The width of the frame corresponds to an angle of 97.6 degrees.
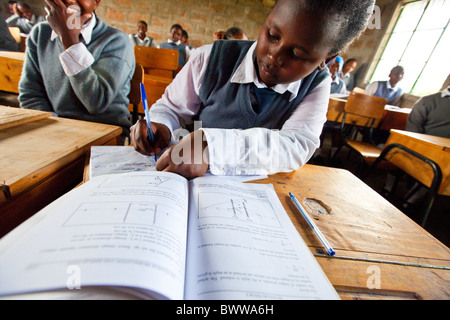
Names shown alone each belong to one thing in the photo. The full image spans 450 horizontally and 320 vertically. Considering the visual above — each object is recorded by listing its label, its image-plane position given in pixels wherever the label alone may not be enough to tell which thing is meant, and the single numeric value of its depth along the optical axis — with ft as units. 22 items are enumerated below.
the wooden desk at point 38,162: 1.11
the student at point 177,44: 14.24
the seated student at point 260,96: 1.55
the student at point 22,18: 16.40
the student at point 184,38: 14.75
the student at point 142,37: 14.43
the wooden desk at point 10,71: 3.91
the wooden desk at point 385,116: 7.99
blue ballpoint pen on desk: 1.09
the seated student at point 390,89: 12.38
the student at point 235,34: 8.37
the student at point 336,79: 11.36
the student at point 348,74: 14.46
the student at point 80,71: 2.65
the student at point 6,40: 7.63
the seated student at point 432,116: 6.32
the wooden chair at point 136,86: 3.74
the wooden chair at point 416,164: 3.74
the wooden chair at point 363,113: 6.70
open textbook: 0.65
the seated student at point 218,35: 11.87
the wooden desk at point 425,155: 3.70
